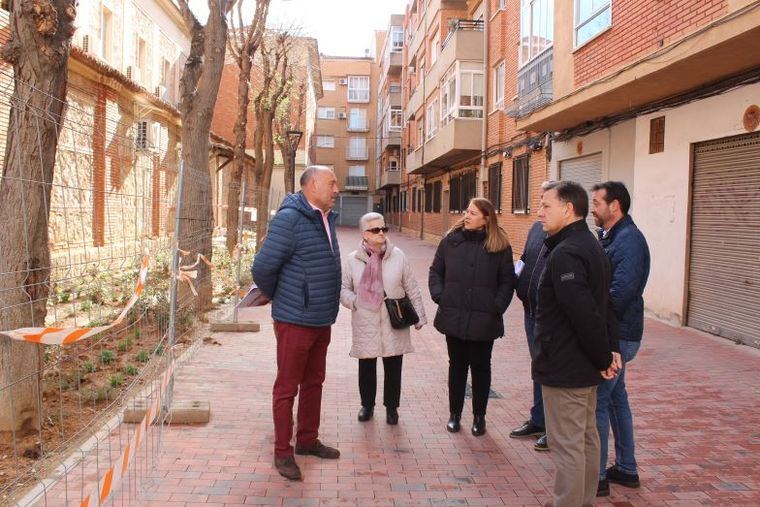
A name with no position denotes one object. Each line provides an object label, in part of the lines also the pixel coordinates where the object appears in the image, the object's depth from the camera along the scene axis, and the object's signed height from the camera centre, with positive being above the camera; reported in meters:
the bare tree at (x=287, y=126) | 26.89 +3.82
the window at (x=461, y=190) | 24.89 +0.95
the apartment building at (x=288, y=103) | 35.19 +6.33
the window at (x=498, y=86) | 20.72 +3.90
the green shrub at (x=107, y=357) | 6.99 -1.48
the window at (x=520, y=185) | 18.11 +0.83
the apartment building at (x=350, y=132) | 68.81 +8.00
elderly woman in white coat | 5.40 -0.69
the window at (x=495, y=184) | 21.02 +0.97
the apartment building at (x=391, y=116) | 50.44 +7.47
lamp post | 24.30 +2.59
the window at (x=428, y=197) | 35.53 +0.89
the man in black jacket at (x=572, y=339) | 3.46 -0.62
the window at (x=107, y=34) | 20.56 +5.21
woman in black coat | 5.09 -0.52
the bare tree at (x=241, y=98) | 15.95 +2.92
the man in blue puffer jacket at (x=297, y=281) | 4.34 -0.43
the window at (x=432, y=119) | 27.36 +3.87
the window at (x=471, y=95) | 22.28 +3.84
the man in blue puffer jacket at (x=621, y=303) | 4.05 -0.50
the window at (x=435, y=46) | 28.41 +7.14
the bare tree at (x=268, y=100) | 21.29 +3.56
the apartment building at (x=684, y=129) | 8.55 +1.30
